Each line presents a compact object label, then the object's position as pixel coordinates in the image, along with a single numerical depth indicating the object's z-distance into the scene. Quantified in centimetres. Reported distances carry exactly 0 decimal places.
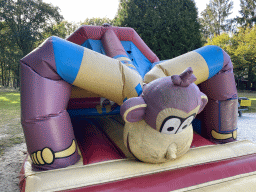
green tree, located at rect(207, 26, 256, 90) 1051
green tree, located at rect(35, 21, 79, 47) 1385
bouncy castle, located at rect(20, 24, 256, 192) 132
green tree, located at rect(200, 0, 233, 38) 1822
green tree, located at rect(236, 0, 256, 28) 1742
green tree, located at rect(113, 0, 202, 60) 938
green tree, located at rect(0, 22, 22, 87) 1298
